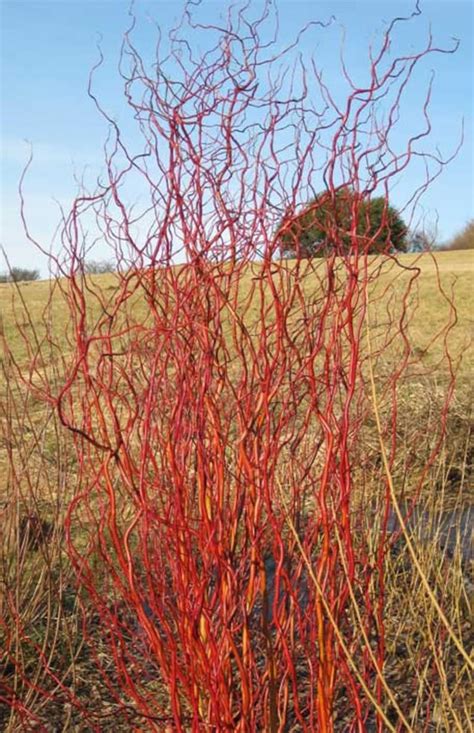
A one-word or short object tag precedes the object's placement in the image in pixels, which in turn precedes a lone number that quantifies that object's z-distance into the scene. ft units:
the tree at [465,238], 101.30
